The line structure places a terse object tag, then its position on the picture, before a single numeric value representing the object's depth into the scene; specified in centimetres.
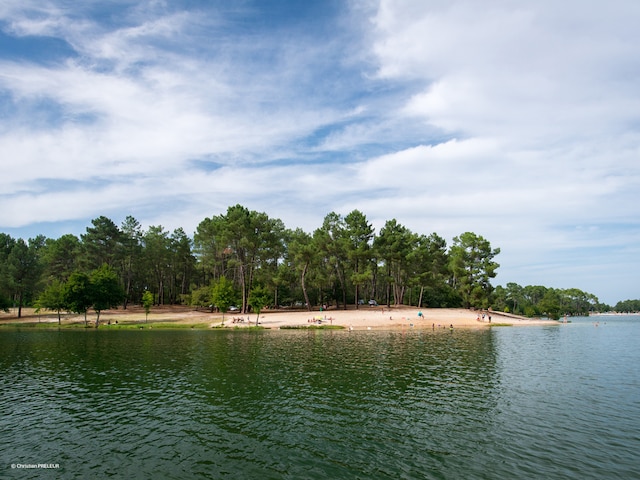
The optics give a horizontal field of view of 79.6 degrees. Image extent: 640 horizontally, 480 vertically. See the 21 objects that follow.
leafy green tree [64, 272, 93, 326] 8946
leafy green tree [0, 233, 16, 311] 9970
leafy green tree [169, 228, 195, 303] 13050
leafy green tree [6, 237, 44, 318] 10425
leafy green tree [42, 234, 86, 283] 11956
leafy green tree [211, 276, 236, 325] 9119
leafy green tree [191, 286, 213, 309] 11106
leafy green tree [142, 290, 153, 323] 9669
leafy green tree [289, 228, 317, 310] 10338
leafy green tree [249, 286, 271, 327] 8912
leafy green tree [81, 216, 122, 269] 11738
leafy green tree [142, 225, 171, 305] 12625
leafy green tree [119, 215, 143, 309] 12182
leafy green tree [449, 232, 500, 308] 11006
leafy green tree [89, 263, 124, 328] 9304
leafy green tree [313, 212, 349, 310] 11188
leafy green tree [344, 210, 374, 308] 10869
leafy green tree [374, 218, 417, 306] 11381
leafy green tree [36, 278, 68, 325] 9181
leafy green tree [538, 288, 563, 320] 13725
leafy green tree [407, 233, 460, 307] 11846
